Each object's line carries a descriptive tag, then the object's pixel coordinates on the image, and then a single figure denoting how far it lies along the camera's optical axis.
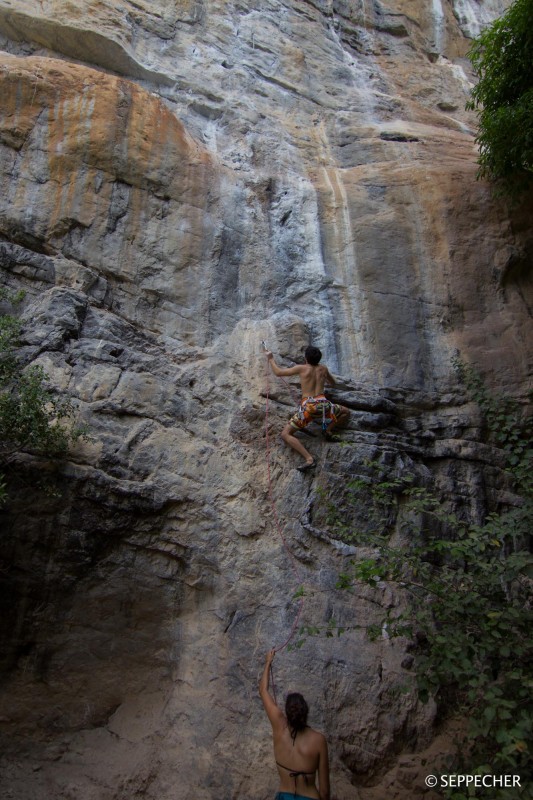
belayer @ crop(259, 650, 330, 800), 4.27
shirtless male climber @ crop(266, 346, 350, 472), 6.63
